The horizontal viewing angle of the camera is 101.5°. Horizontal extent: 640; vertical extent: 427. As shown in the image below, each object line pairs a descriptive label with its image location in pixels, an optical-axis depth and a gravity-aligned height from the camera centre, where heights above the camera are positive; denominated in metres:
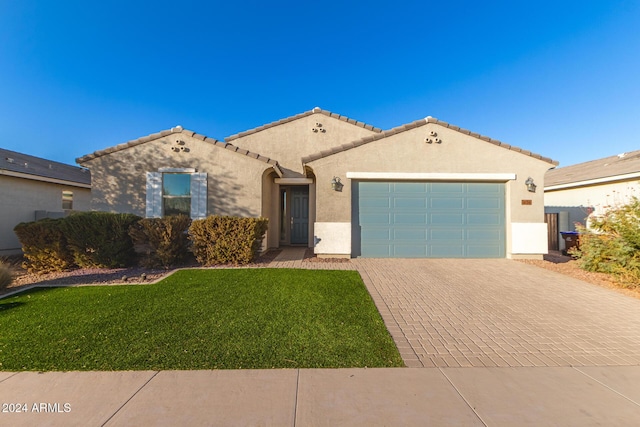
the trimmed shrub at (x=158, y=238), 7.21 -0.65
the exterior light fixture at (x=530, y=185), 8.78 +1.05
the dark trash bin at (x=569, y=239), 9.77 -0.88
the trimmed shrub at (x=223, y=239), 7.52 -0.70
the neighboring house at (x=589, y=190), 10.21 +1.17
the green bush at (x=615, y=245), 6.18 -0.74
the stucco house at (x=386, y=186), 8.83 +1.00
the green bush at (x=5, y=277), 5.56 -1.36
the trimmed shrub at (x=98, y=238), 7.05 -0.65
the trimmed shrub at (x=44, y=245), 6.95 -0.83
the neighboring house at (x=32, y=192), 9.66 +0.93
